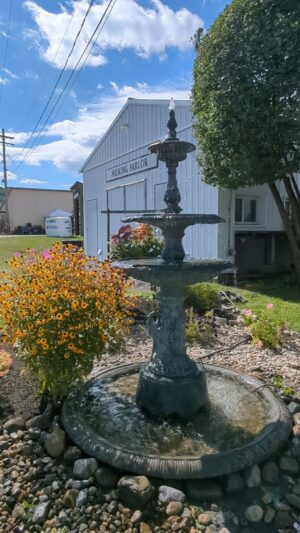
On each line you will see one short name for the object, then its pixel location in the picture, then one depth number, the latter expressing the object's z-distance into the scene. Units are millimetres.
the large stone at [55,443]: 2424
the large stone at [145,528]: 1867
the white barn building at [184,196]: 8971
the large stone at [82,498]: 2045
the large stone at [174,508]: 1965
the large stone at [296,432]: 2564
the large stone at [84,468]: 2227
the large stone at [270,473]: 2227
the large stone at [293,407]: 2863
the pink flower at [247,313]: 5303
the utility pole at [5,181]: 32250
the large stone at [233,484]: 2141
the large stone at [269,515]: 1967
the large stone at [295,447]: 2427
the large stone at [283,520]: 1938
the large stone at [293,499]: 2059
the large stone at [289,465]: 2301
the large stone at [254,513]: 1970
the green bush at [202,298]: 5844
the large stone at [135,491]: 2010
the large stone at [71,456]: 2344
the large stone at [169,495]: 2035
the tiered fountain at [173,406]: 2262
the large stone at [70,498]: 2053
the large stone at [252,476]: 2184
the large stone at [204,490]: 2076
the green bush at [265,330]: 4453
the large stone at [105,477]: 2166
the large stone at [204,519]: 1921
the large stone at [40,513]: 1957
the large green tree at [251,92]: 6203
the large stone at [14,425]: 2697
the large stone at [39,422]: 2693
